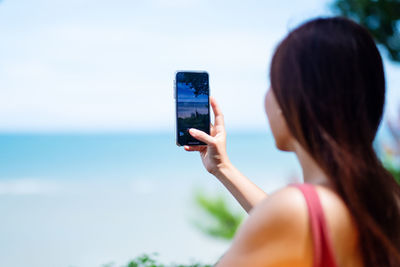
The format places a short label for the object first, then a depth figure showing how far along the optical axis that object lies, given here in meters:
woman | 1.10
